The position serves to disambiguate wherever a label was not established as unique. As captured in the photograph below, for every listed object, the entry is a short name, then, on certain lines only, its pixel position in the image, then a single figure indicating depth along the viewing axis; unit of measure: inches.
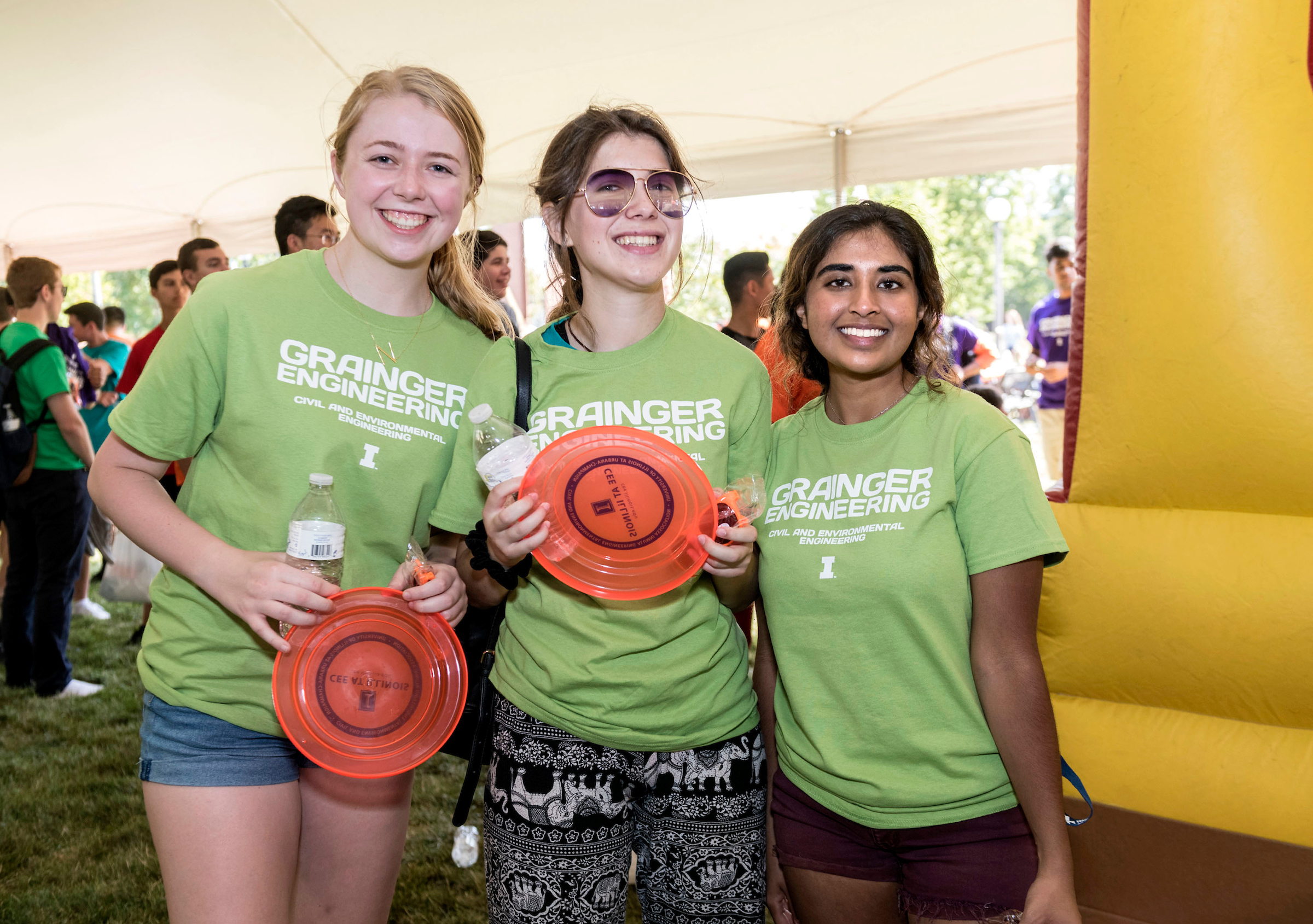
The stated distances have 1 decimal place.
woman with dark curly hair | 65.1
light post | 981.8
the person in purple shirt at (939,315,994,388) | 278.4
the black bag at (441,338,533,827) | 69.7
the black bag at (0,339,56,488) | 201.5
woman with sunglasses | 66.1
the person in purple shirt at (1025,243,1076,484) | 314.0
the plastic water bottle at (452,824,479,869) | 144.4
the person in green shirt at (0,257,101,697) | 208.5
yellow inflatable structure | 72.1
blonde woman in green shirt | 65.9
